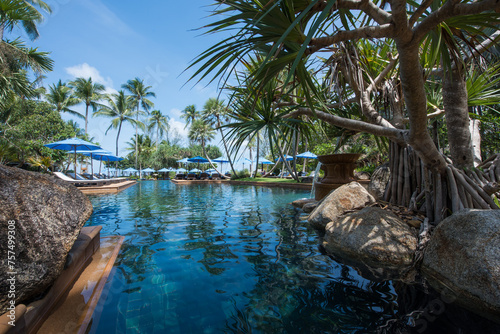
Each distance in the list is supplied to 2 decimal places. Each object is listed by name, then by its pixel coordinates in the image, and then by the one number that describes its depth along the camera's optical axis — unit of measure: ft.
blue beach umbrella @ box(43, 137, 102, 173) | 47.78
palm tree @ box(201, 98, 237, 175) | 90.94
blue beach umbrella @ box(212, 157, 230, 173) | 98.98
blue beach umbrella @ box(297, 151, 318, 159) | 64.90
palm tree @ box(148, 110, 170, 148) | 145.48
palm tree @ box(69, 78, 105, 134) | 100.37
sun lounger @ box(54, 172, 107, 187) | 42.52
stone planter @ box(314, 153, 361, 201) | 21.58
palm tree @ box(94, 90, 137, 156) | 115.33
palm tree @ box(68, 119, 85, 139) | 105.73
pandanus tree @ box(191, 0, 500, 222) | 6.37
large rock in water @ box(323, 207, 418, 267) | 9.93
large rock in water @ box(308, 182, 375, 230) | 15.61
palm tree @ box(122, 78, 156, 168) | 126.62
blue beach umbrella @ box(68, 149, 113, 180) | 62.04
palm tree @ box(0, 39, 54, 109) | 33.14
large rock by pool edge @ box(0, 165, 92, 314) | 5.07
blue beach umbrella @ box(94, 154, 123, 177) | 79.99
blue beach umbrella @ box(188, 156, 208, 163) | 95.35
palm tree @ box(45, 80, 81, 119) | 91.20
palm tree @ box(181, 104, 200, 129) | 119.05
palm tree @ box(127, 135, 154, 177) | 137.17
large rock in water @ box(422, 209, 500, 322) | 6.58
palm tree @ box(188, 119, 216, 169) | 101.98
